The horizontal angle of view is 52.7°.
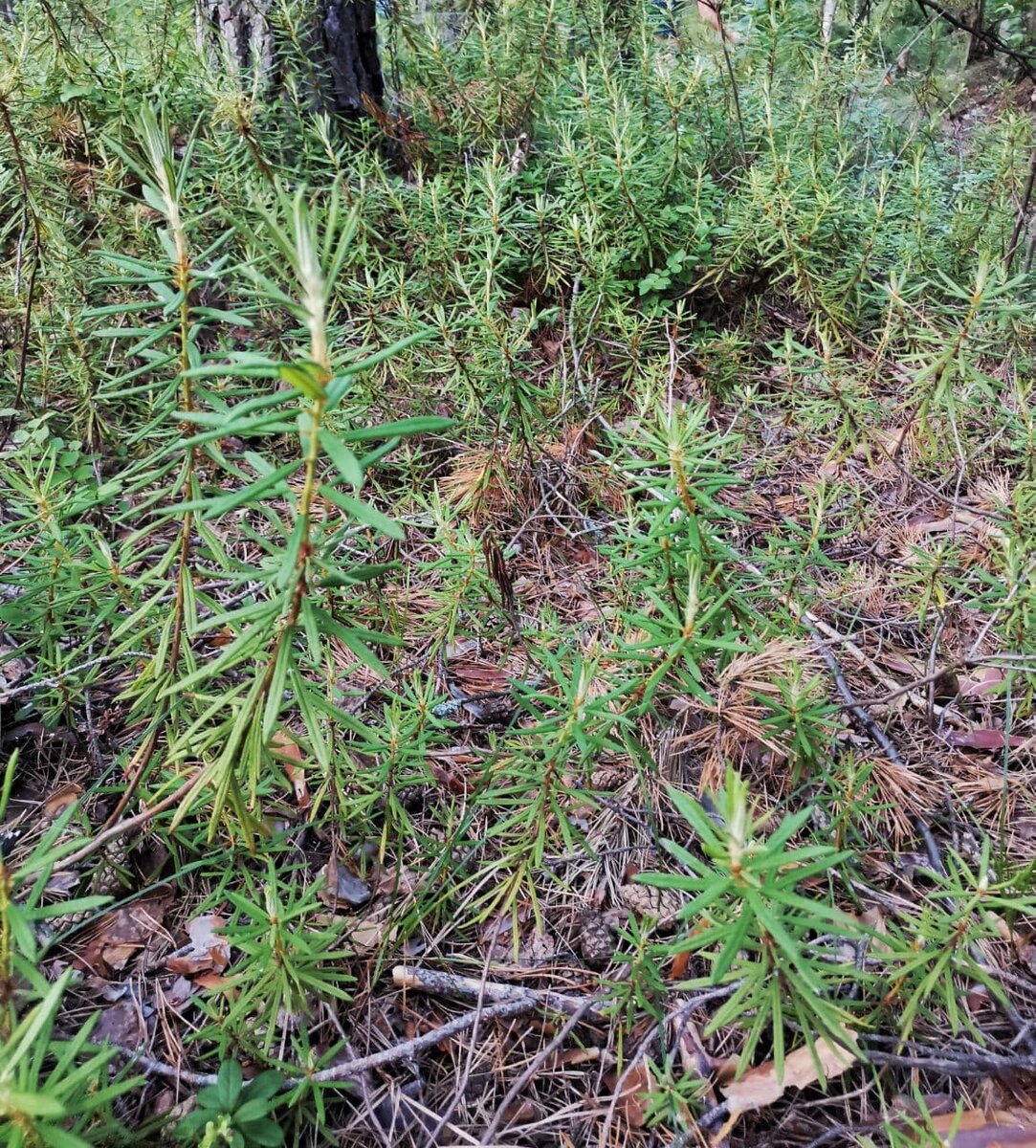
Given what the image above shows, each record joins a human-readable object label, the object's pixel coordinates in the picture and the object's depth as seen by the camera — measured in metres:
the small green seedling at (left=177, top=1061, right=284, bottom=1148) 0.48
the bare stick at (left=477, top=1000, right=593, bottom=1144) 0.49
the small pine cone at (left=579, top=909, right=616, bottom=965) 0.58
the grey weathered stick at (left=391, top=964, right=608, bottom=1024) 0.55
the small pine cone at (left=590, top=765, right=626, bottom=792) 0.65
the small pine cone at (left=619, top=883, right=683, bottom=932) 0.58
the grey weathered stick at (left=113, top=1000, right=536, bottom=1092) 0.51
